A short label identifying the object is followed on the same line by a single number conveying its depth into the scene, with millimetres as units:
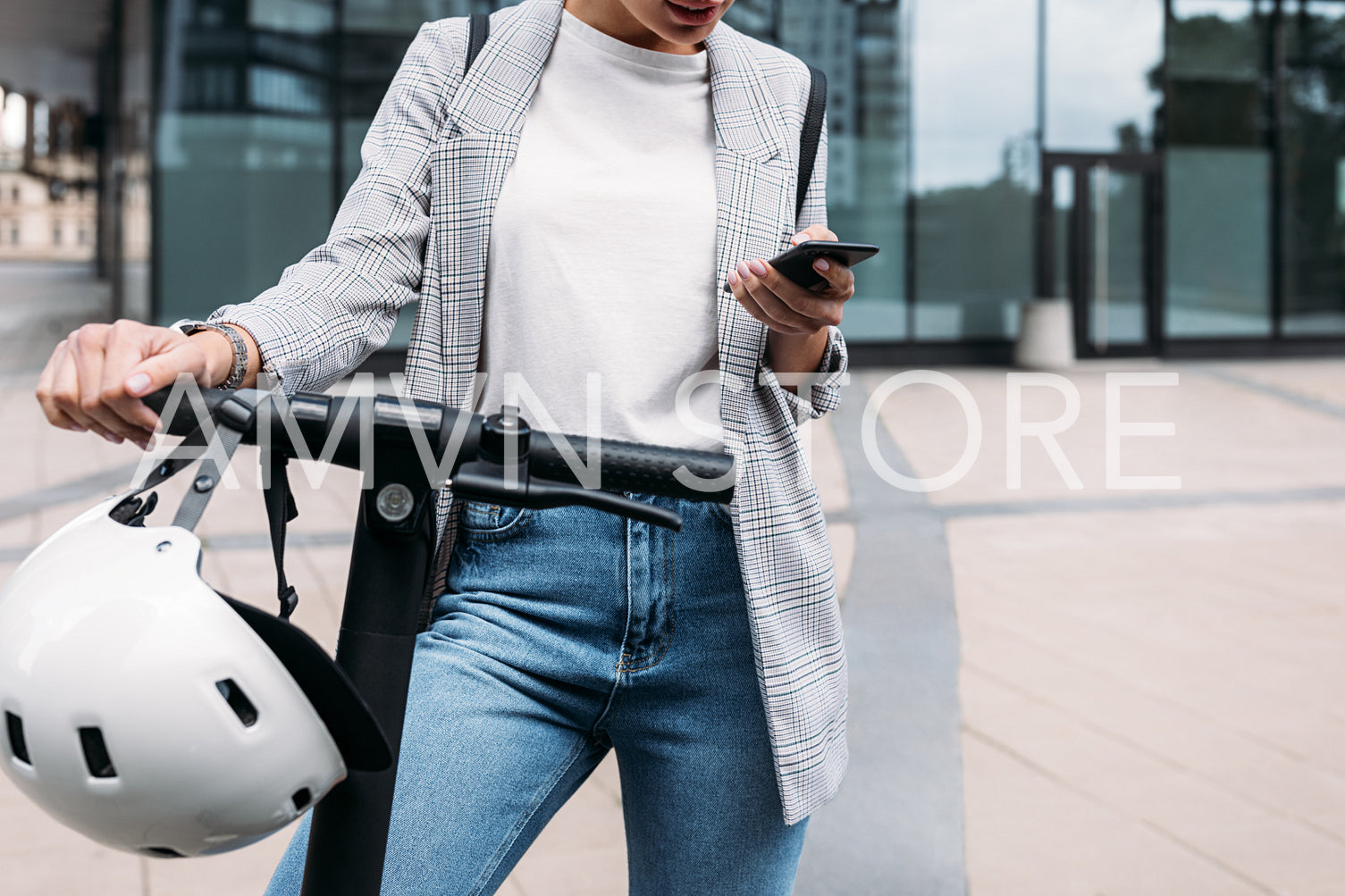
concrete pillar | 24247
